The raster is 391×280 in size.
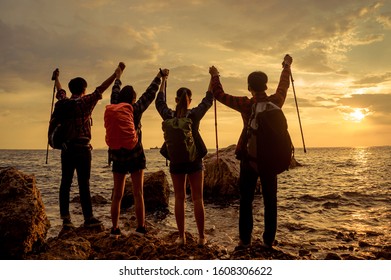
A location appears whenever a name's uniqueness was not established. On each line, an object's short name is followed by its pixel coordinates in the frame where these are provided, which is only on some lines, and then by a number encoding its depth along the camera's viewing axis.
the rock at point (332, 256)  6.26
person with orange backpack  6.04
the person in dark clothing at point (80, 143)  6.48
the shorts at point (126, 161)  6.09
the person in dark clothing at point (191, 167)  5.62
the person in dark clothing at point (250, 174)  5.43
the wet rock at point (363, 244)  7.59
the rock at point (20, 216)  5.41
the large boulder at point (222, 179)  14.84
